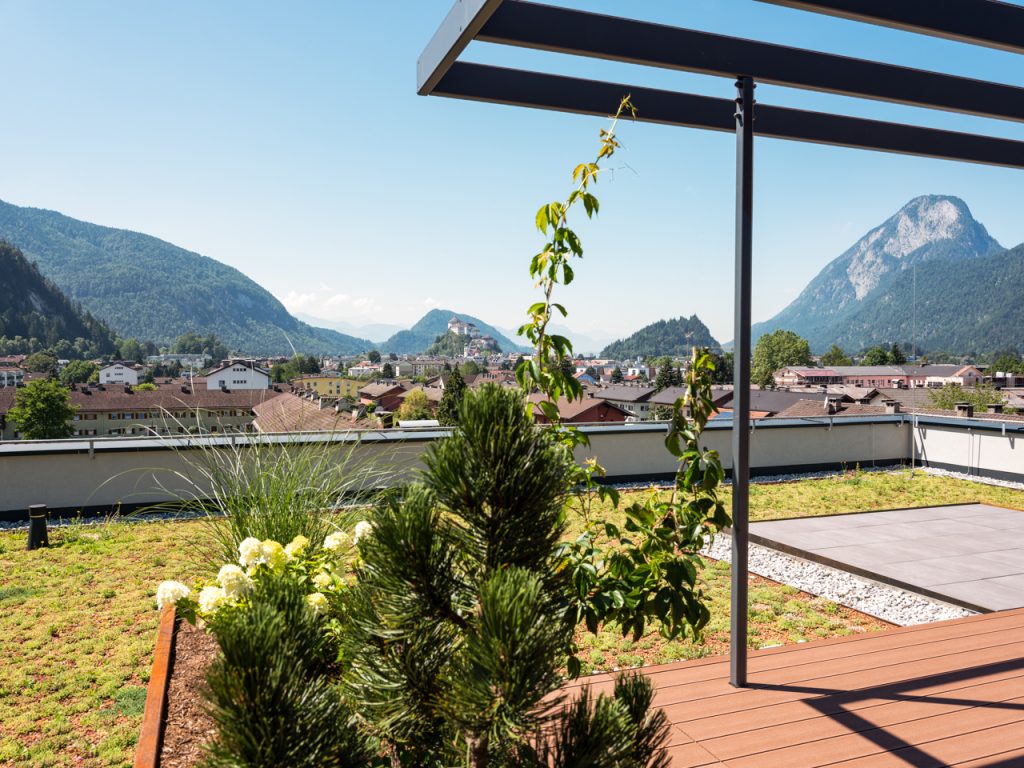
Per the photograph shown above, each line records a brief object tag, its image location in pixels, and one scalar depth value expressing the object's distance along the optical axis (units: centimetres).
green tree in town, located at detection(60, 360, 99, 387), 5965
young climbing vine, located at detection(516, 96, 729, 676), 143
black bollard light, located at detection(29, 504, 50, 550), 534
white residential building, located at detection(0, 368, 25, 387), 5929
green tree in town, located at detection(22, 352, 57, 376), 6199
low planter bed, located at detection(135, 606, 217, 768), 159
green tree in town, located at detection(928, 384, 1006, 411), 3580
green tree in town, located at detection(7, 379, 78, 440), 4084
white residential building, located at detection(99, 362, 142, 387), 6708
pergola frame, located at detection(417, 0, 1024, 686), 167
